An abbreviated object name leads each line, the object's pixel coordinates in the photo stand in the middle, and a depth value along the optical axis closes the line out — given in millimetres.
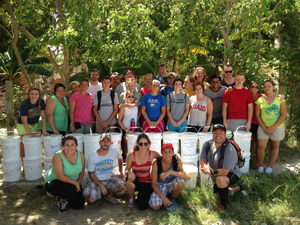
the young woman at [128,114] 5980
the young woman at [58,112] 5777
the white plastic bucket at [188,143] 5605
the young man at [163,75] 6949
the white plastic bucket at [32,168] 5613
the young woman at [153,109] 5922
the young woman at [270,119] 5918
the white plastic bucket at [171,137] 5605
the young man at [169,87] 6519
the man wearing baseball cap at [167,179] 4520
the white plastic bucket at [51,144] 5466
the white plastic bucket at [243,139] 5852
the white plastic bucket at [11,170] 5543
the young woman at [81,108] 5886
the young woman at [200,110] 5965
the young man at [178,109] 5945
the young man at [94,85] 6584
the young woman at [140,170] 4656
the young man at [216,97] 6379
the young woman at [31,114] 5656
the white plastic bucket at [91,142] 5516
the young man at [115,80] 7004
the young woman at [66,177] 4477
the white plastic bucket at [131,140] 5582
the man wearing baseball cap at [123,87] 6672
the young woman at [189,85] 6461
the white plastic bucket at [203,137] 5590
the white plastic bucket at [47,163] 5508
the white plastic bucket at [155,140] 5586
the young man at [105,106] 6023
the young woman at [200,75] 6480
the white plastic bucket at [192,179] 5153
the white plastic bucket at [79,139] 5473
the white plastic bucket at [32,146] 5570
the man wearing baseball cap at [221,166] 4453
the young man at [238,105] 6016
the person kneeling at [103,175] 4746
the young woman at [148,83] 6578
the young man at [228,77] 6484
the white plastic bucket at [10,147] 5527
